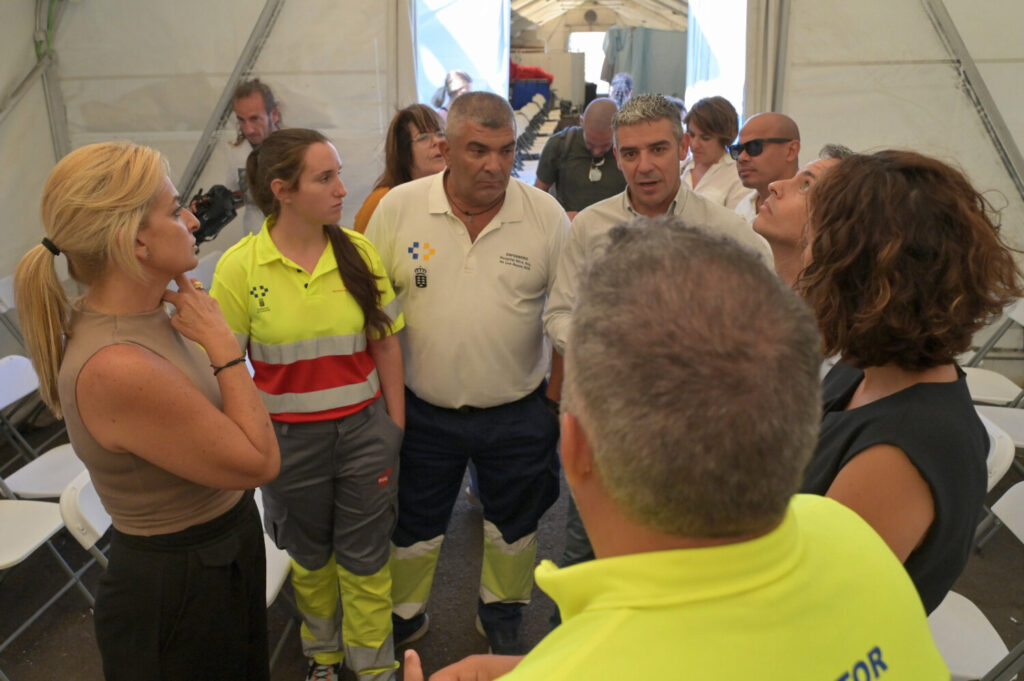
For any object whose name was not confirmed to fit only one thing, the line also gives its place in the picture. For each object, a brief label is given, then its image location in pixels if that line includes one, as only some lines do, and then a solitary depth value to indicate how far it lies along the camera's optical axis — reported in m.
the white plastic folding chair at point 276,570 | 2.24
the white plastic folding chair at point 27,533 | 2.44
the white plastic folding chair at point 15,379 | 3.11
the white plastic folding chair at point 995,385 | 3.58
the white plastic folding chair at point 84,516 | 2.06
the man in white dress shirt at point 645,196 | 2.27
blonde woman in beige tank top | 1.40
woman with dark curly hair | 1.09
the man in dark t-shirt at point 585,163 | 4.30
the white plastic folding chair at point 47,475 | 2.91
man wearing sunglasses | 3.22
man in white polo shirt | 2.30
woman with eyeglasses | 3.19
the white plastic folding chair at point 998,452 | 2.13
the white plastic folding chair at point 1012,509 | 2.12
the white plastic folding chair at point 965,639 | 1.82
